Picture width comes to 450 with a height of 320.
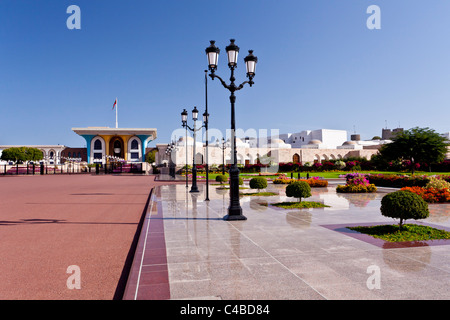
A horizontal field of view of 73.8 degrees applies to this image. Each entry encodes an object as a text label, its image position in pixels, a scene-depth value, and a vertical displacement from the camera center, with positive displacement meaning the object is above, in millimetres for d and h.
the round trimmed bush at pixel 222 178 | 23095 -1085
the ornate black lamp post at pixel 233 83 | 8883 +2521
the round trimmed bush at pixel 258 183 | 16234 -1036
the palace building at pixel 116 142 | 87250 +7254
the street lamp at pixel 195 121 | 16072 +2490
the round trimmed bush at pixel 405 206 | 6734 -1006
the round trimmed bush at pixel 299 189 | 11242 -982
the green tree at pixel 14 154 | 97625 +4328
